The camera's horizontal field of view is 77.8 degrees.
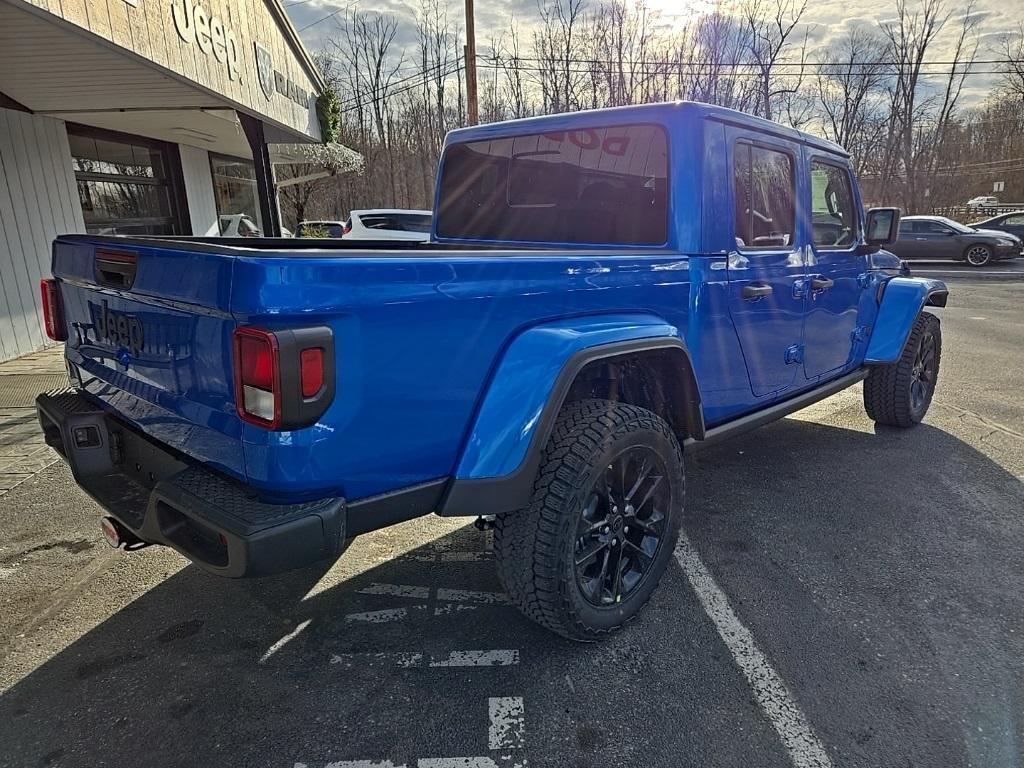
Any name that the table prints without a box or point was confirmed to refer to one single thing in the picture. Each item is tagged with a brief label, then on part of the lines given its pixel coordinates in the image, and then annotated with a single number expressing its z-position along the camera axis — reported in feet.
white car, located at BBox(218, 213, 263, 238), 40.06
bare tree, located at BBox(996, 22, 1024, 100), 121.60
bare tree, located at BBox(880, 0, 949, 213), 112.98
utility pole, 55.16
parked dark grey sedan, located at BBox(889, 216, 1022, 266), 56.54
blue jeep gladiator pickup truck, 5.45
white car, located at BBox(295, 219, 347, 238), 55.52
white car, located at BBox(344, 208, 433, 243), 44.06
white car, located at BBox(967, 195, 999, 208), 144.36
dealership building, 17.10
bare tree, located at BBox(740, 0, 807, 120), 104.32
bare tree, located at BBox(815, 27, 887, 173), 116.67
